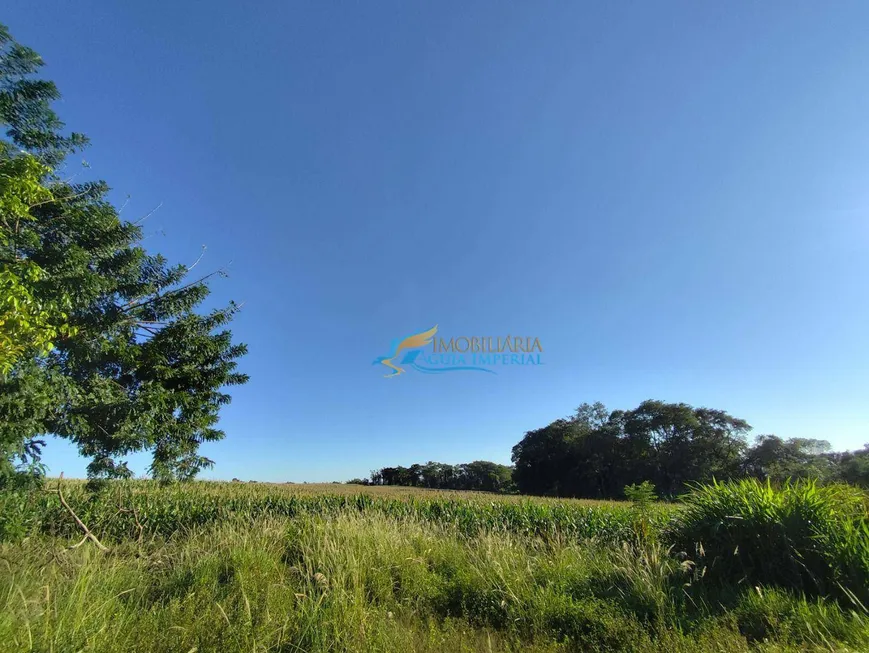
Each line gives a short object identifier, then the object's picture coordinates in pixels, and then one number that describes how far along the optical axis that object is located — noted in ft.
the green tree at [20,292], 11.88
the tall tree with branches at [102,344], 21.85
